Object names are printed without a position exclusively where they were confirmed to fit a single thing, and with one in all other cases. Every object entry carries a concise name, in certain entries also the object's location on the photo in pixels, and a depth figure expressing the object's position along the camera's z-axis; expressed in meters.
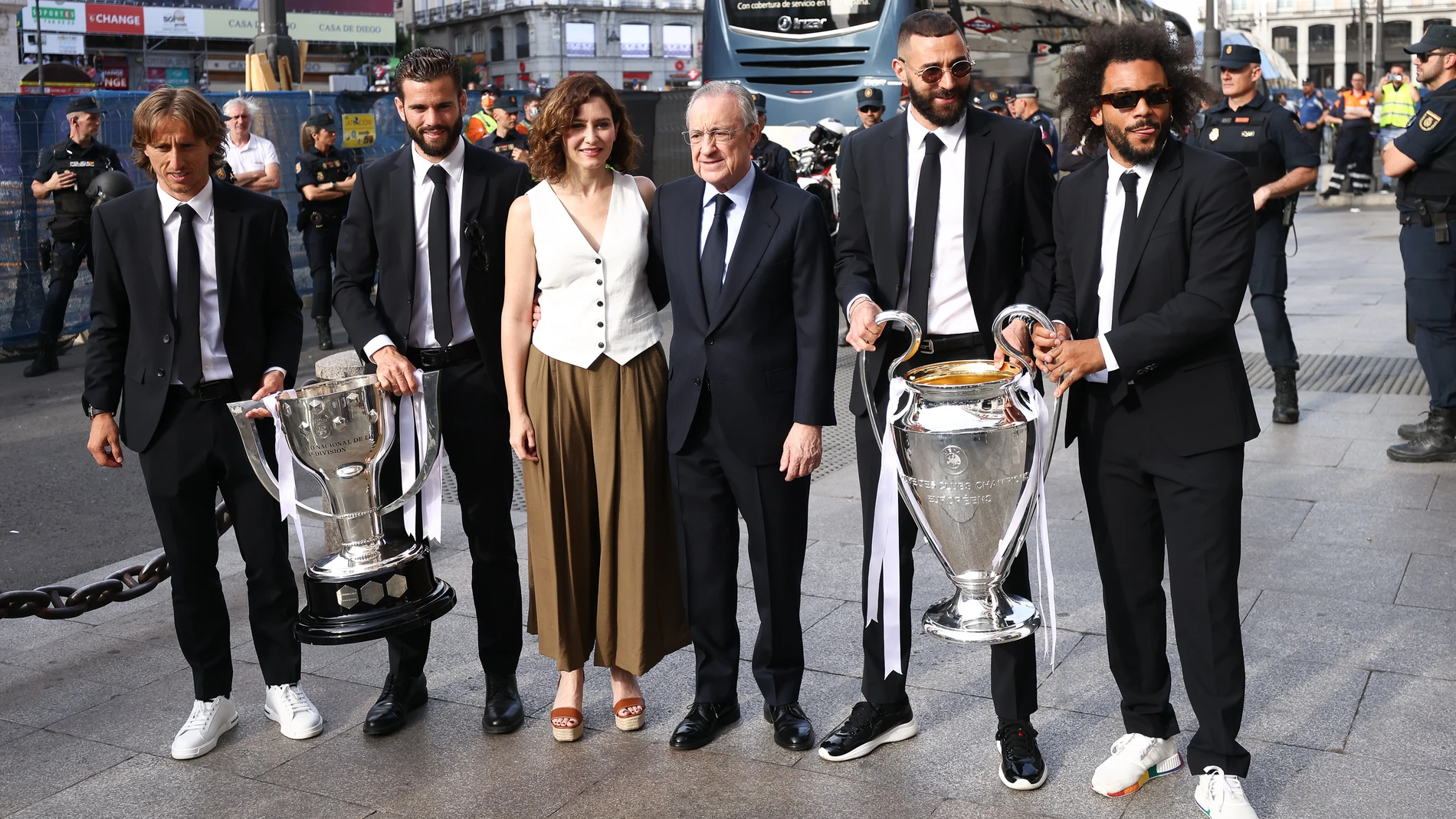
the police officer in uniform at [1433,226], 6.85
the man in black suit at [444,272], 4.03
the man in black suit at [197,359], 3.95
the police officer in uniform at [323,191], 11.05
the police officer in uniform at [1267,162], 7.62
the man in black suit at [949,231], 3.59
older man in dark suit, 3.76
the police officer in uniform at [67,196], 10.39
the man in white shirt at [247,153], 11.45
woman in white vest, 3.86
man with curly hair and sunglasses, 3.27
